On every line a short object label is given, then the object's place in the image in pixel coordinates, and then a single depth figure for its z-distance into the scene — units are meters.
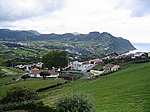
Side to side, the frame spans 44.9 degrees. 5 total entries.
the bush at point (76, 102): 16.83
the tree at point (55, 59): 84.56
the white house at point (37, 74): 80.26
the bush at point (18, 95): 31.56
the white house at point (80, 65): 105.21
